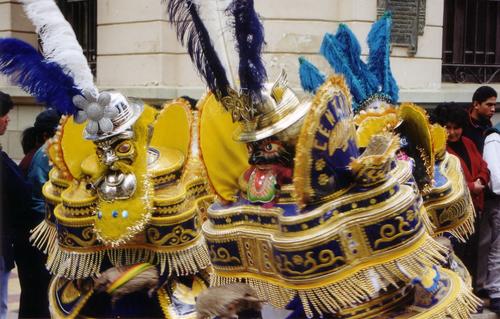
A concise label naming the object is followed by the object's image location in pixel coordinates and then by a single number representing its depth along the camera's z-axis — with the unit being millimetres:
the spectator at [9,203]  5328
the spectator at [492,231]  6828
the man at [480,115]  7004
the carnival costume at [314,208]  3064
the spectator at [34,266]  5629
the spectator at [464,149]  6742
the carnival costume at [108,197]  4125
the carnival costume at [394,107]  4438
